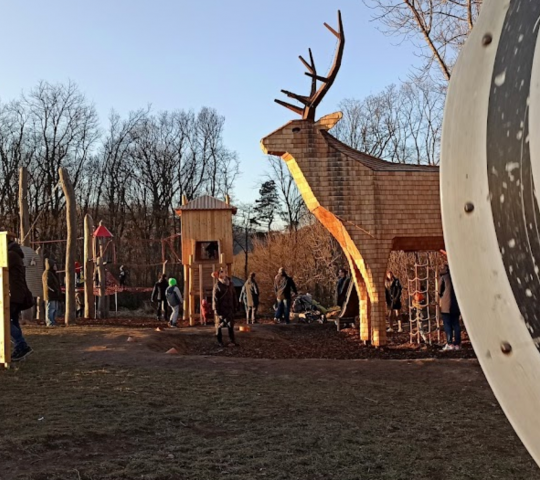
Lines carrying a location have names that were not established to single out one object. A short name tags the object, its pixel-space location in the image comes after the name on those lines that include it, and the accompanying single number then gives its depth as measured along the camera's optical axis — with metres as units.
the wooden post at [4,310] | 8.37
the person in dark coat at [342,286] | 19.14
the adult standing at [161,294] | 21.44
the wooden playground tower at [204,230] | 19.94
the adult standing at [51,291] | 15.76
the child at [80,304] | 24.64
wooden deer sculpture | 11.52
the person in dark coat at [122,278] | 31.27
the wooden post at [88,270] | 19.95
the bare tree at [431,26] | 17.69
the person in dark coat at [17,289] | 9.27
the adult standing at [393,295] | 16.47
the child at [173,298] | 17.55
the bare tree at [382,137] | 36.66
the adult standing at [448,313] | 11.58
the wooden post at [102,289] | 21.69
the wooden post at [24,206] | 18.53
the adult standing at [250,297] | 20.27
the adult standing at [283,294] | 19.59
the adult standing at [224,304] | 12.89
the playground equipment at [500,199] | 0.94
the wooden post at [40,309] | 21.07
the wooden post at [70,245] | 17.76
